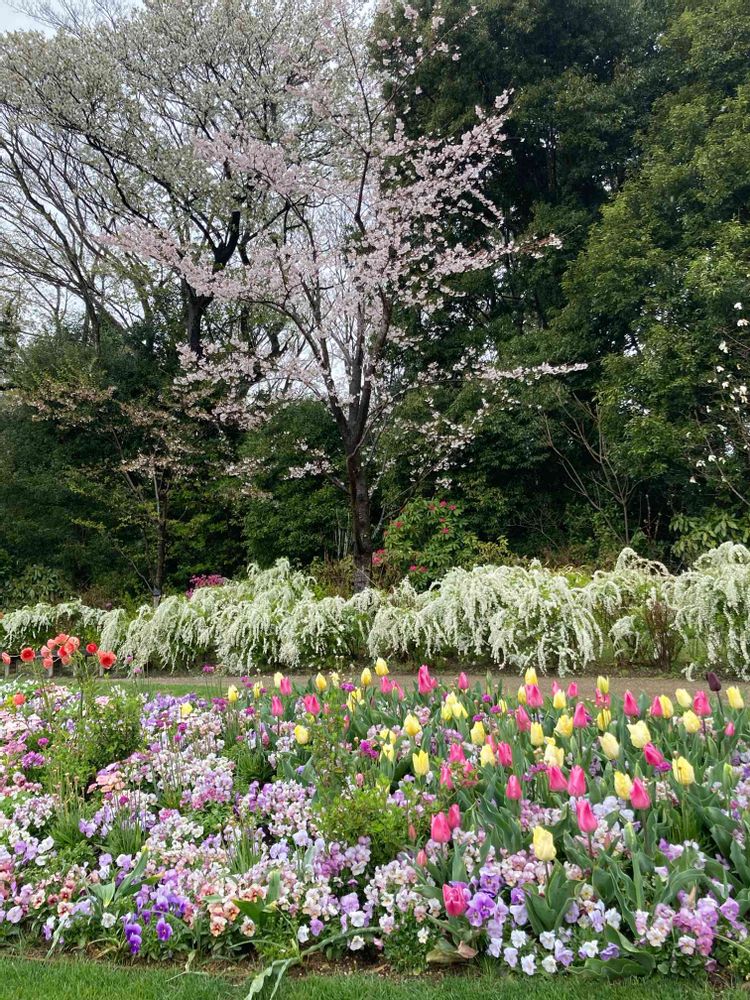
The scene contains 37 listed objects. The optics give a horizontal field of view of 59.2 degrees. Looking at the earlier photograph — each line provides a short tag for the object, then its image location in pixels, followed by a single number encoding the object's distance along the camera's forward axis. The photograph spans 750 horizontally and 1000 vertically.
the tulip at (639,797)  1.70
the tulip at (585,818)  1.62
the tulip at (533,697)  2.49
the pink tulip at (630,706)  2.26
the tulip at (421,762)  1.97
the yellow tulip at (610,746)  1.93
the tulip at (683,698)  2.28
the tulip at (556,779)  1.73
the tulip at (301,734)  2.46
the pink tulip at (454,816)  1.78
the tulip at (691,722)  2.12
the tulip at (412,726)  2.26
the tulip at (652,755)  1.92
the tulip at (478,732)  2.19
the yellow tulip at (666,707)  2.36
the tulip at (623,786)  1.76
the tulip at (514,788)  1.87
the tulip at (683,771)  1.85
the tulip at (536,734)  2.15
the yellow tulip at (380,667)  2.91
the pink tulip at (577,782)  1.73
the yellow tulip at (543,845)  1.59
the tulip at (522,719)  2.34
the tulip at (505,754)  2.09
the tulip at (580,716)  2.27
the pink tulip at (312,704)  2.46
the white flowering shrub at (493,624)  4.71
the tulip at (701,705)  2.21
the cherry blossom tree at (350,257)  7.47
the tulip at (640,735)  1.98
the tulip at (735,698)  2.36
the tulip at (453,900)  1.60
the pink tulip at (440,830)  1.71
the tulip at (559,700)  2.48
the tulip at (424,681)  2.68
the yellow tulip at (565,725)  2.28
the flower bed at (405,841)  1.65
